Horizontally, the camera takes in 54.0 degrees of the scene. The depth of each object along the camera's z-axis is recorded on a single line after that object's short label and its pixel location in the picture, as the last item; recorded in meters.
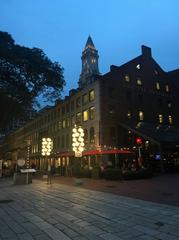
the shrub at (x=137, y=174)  16.63
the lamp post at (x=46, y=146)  19.87
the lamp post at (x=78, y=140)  15.63
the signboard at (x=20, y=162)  16.26
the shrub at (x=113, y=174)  16.95
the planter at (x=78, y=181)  15.09
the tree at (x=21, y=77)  18.23
